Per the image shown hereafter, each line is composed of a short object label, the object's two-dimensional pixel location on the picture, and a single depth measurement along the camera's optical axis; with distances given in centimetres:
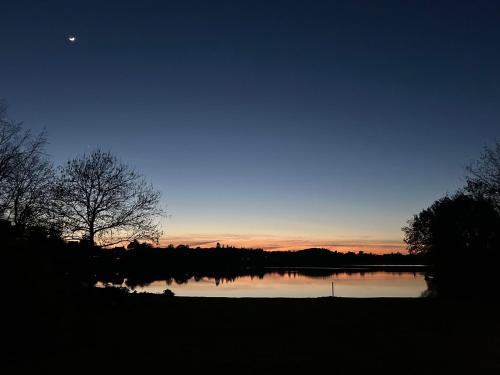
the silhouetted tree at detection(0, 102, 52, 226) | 2498
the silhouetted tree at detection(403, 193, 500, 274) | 4338
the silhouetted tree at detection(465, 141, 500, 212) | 3155
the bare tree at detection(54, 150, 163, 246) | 3070
